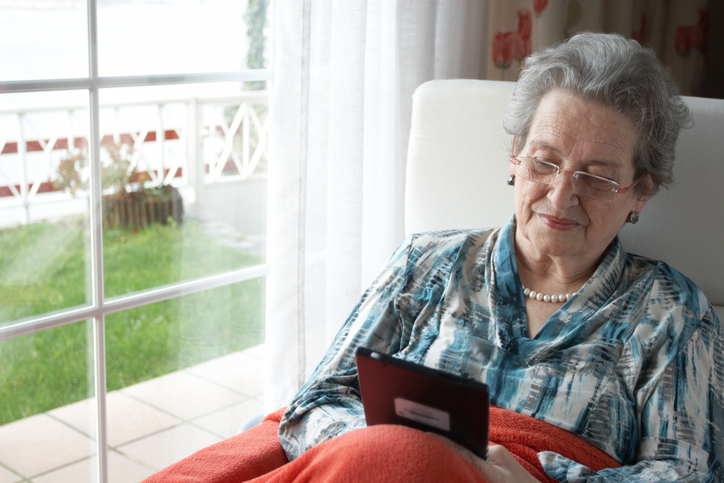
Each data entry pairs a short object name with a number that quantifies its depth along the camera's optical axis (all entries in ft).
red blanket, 3.00
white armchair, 4.55
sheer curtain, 5.68
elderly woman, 3.91
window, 4.84
